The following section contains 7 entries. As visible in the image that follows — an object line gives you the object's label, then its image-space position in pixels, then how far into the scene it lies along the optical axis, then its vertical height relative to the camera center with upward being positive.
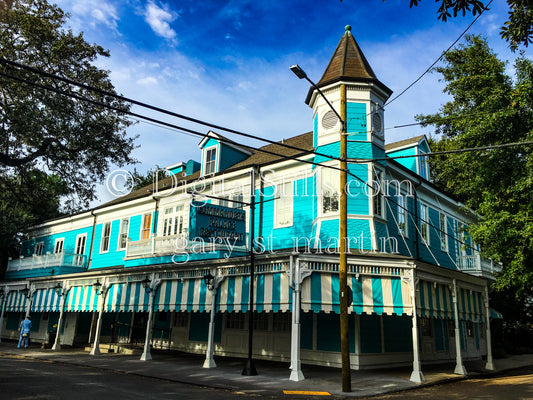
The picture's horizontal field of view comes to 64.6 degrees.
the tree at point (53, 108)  14.77 +7.23
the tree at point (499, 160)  15.22 +6.38
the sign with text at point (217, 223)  17.38 +3.84
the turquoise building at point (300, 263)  14.71 +2.08
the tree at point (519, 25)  9.87 +7.09
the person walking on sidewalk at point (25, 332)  23.61 -1.27
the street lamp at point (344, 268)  11.79 +1.48
